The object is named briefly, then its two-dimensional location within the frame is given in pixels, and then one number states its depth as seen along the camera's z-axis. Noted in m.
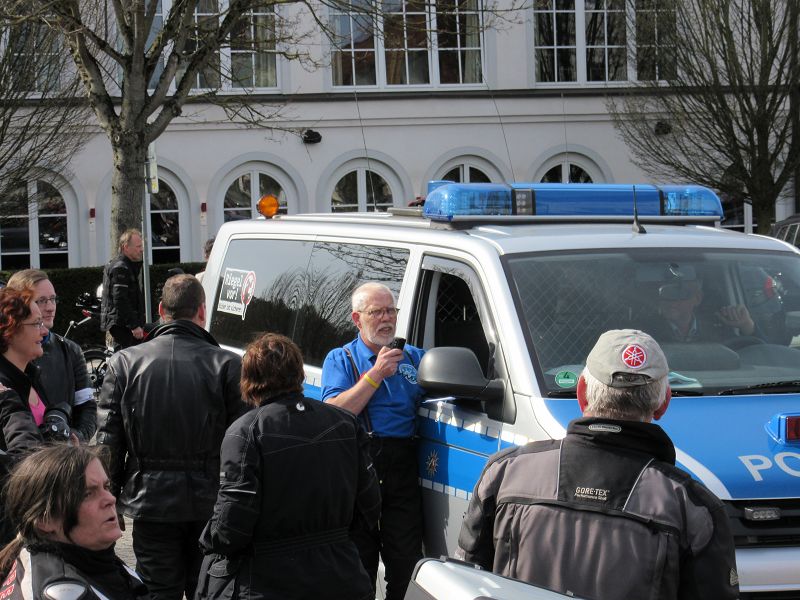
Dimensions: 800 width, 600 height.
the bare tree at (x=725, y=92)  21.11
